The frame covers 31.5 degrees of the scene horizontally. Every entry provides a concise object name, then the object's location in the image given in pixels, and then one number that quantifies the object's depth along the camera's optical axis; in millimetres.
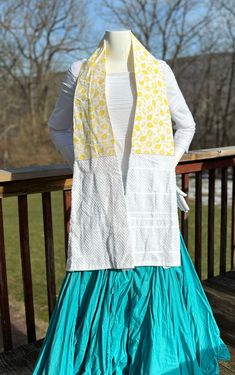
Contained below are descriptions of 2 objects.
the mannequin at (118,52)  1519
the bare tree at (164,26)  16766
